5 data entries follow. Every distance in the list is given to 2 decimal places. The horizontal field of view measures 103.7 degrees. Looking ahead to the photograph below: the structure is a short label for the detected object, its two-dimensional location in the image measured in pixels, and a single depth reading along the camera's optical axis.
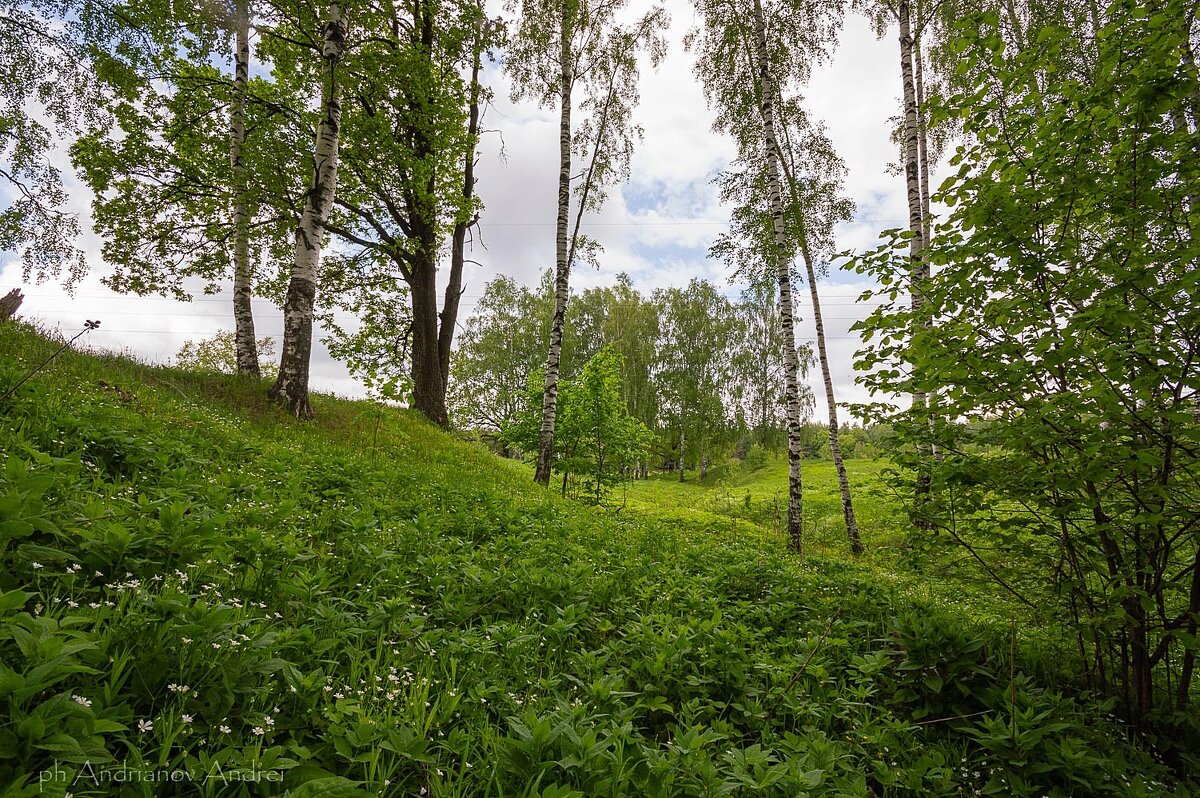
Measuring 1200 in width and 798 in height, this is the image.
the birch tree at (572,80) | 12.41
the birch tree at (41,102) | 8.32
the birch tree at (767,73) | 9.95
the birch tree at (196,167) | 9.55
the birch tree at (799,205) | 12.77
